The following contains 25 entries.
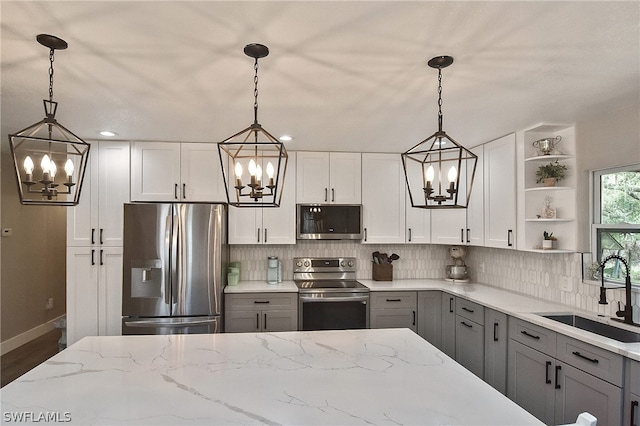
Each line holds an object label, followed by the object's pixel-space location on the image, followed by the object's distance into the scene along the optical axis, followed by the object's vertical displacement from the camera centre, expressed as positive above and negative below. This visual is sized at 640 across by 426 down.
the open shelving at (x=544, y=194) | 2.99 +0.19
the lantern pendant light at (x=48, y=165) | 1.49 +0.20
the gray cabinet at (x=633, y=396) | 1.89 -0.89
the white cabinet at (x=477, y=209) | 3.72 +0.08
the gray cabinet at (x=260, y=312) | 3.69 -0.93
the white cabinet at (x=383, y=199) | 4.20 +0.20
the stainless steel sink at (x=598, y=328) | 2.35 -0.74
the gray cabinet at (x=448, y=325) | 3.65 -1.06
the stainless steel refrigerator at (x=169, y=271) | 3.41 -0.50
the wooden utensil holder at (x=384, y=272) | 4.29 -0.62
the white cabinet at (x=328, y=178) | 4.09 +0.42
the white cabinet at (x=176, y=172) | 3.72 +0.43
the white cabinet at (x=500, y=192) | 3.28 +0.22
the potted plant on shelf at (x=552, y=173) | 3.00 +0.35
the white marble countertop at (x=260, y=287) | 3.71 -0.72
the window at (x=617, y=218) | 2.56 +0.00
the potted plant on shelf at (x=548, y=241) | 3.04 -0.19
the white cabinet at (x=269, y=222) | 3.98 -0.06
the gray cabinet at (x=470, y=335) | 3.20 -1.04
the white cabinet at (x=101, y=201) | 3.61 +0.13
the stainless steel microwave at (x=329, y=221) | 4.09 -0.05
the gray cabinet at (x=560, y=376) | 2.03 -0.97
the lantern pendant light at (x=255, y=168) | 1.59 +0.20
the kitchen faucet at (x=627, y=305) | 2.39 -0.55
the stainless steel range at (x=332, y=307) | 3.76 -0.90
